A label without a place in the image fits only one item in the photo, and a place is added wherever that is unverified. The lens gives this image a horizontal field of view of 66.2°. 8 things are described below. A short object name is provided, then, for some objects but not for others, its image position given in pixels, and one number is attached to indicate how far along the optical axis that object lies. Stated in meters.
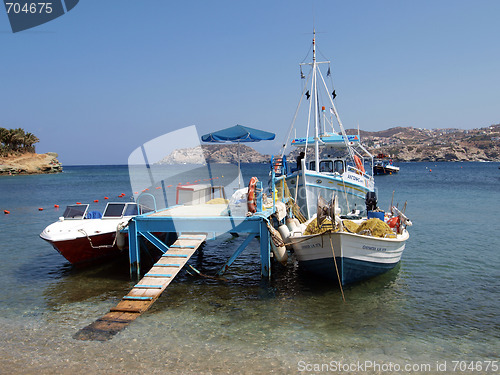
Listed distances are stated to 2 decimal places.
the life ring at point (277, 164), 20.12
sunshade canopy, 15.34
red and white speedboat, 13.17
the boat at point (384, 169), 98.56
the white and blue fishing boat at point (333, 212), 11.59
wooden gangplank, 8.71
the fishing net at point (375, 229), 12.17
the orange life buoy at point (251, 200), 12.70
